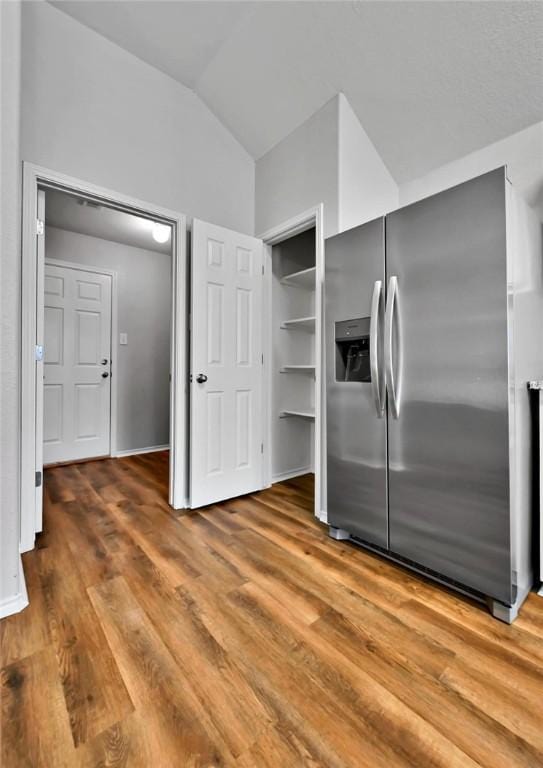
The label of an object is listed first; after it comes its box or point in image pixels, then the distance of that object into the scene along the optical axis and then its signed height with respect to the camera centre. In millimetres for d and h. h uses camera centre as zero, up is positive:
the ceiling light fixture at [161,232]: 3137 +1387
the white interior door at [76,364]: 3781 +243
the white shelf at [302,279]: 2913 +955
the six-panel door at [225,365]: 2518 +160
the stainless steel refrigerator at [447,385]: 1390 +5
